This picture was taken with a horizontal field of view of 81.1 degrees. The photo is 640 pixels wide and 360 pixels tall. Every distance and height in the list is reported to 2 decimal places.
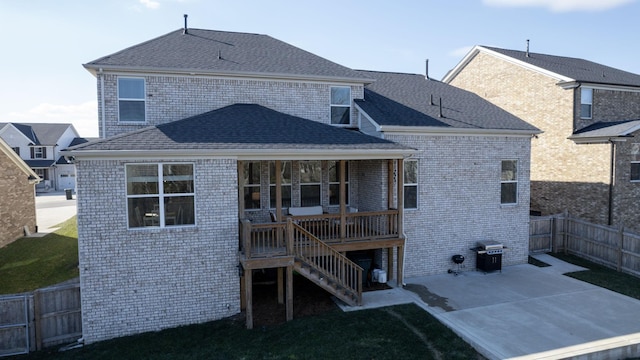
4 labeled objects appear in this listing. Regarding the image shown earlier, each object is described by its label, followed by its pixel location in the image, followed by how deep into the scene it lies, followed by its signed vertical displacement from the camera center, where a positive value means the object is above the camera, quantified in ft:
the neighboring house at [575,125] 53.72 +6.51
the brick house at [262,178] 30.68 -1.01
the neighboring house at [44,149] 154.84 +8.29
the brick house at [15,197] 64.80 -5.37
